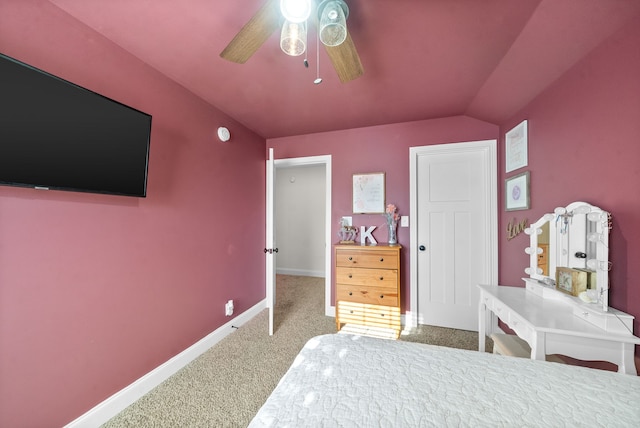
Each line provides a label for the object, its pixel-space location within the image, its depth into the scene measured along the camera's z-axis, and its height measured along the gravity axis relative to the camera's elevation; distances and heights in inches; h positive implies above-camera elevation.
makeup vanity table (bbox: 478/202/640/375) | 43.3 -20.7
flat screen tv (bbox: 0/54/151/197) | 39.8 +15.9
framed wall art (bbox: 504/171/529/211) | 76.5 +8.9
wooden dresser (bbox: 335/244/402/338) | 92.0 -29.0
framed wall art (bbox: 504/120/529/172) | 77.4 +25.0
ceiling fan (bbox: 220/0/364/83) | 38.1 +33.1
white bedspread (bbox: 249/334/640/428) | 27.3 -24.0
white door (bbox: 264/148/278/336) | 93.3 -12.8
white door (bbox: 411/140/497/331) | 95.5 -5.6
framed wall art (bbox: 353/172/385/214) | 107.1 +10.8
